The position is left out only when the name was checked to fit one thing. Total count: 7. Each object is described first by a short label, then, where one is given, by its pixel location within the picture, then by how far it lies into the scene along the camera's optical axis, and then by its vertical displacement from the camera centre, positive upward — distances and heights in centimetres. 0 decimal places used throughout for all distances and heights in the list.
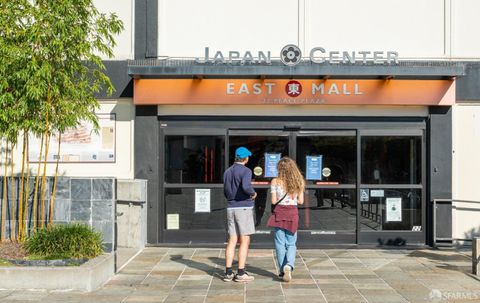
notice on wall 1197 +40
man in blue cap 857 -63
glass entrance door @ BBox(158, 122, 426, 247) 1188 -25
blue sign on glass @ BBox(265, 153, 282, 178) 1193 +6
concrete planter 798 -152
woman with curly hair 858 -65
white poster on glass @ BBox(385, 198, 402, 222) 1193 -77
